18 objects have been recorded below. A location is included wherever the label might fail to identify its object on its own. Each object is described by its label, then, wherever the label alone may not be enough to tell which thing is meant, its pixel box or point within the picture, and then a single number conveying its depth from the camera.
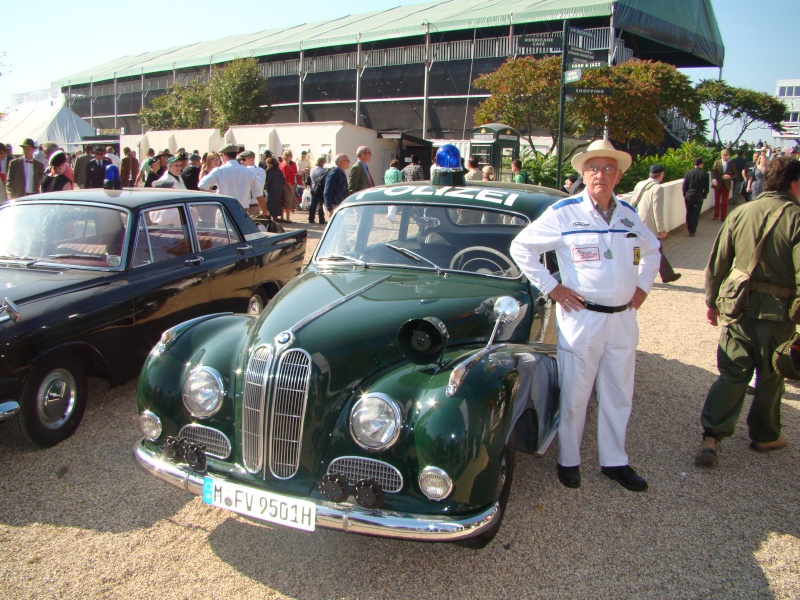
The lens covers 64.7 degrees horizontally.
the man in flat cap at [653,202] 10.88
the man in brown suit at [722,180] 17.42
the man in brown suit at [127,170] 14.12
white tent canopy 26.45
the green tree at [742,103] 44.16
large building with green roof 32.25
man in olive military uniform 3.99
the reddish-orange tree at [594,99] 22.36
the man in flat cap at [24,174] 10.06
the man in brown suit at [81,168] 12.49
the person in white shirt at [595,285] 3.61
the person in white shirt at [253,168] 10.86
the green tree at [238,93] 41.06
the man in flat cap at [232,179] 9.98
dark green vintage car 2.77
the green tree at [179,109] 44.94
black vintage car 4.06
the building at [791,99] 57.61
